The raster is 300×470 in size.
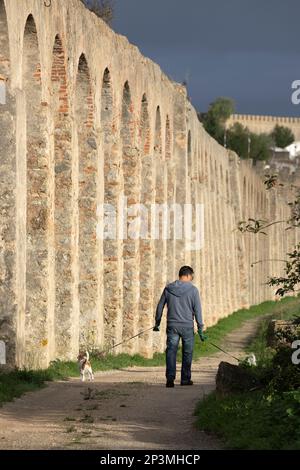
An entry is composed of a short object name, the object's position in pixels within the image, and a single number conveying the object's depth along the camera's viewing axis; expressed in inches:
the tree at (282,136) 5930.1
